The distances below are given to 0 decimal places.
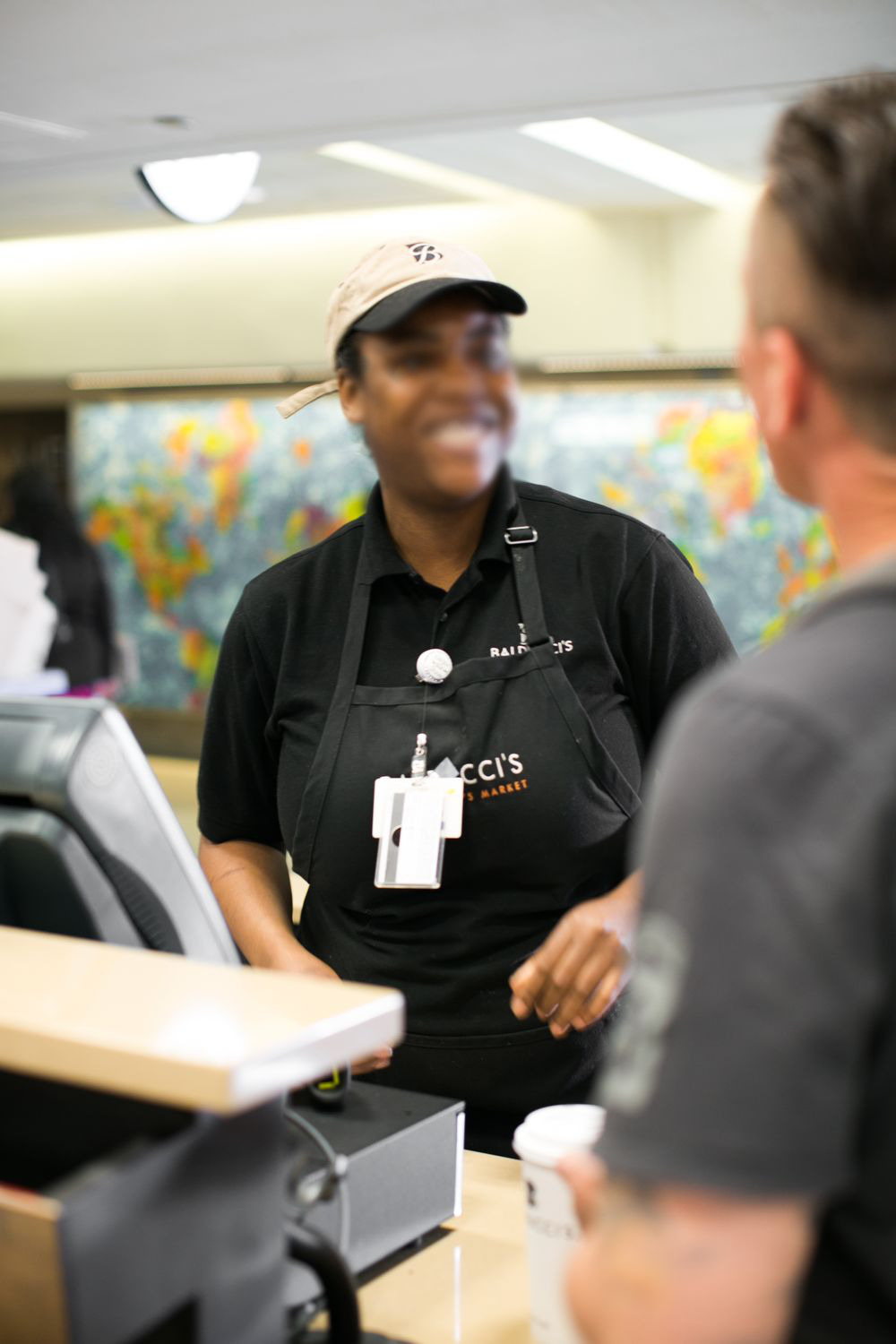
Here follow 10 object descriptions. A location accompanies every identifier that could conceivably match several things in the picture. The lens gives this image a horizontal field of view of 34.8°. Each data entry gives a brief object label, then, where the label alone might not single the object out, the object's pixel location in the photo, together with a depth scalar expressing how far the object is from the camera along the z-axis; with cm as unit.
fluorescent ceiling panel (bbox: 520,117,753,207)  534
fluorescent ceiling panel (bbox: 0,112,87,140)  470
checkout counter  89
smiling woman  170
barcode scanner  136
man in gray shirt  65
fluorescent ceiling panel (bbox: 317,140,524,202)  562
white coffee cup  110
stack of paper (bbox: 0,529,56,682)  578
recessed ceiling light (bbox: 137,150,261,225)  450
